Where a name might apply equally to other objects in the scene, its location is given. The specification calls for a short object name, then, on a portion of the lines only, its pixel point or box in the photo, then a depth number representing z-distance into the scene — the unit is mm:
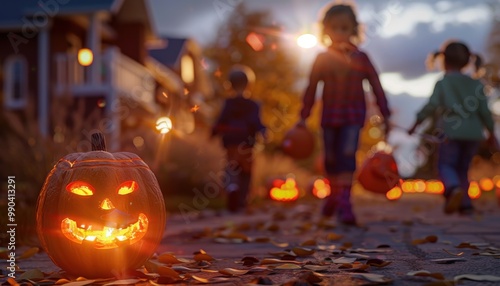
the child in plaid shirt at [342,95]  6410
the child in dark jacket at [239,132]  8664
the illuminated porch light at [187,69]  28828
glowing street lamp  7035
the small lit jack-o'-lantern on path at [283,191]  11885
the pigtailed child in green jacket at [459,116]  7340
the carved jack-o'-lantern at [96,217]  3312
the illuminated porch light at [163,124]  4559
